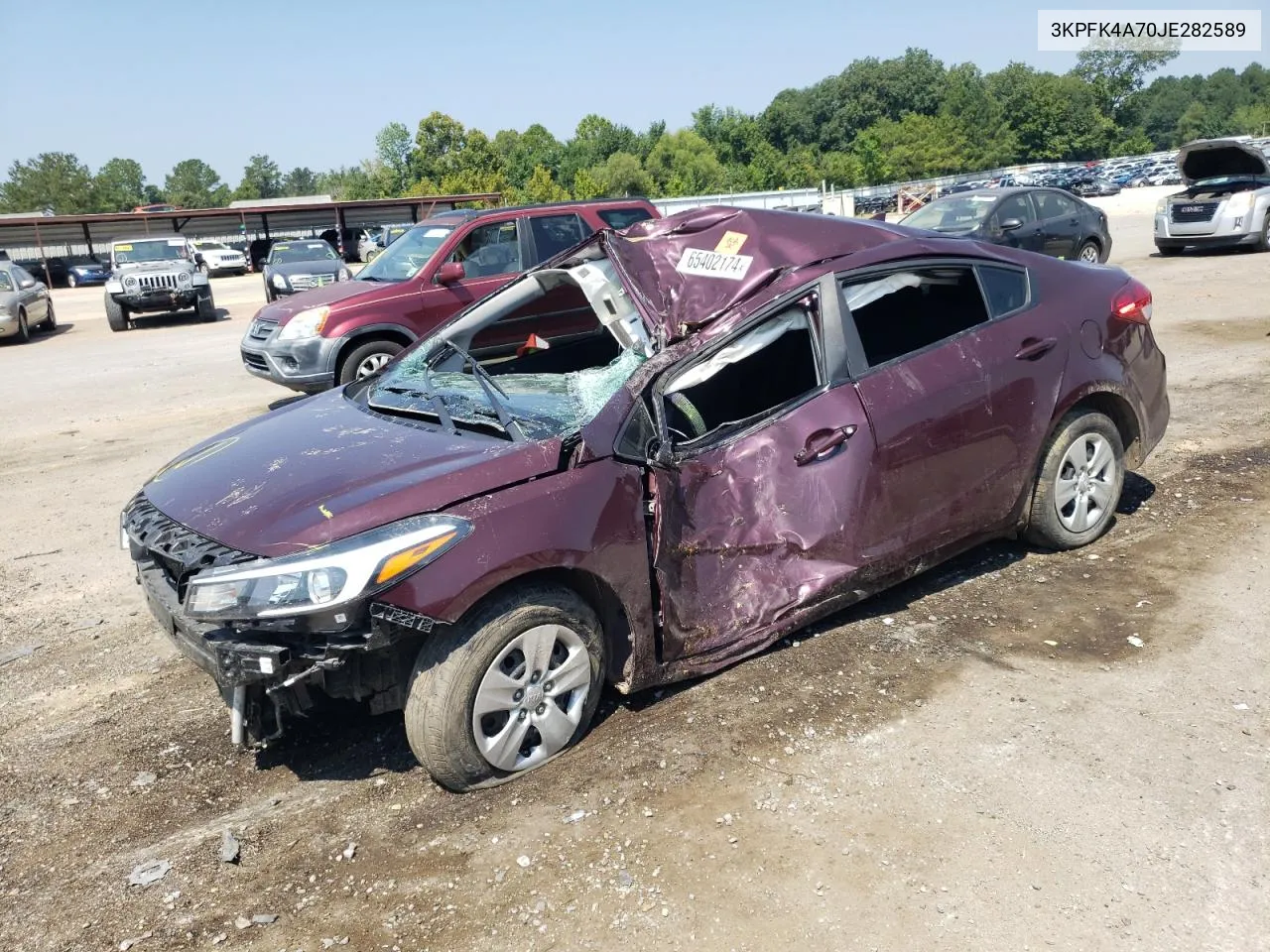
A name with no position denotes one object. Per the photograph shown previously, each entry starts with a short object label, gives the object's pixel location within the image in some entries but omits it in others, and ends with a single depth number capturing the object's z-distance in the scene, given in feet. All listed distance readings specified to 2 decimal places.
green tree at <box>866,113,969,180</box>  307.58
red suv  30.71
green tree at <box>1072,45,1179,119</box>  401.08
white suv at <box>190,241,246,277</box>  125.70
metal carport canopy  124.57
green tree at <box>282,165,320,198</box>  547.70
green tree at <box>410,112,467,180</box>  271.69
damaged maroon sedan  10.37
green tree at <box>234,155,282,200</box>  408.34
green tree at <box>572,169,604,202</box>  202.28
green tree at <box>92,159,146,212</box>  477.36
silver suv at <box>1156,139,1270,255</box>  56.75
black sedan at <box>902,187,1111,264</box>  45.27
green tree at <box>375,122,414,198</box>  394.11
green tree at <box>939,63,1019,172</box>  342.44
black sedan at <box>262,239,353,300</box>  58.39
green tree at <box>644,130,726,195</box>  259.80
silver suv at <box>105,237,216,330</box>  60.54
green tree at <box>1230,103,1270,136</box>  376.07
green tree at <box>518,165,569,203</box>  199.00
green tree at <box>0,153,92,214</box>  265.54
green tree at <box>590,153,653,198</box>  256.52
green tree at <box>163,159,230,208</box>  382.22
